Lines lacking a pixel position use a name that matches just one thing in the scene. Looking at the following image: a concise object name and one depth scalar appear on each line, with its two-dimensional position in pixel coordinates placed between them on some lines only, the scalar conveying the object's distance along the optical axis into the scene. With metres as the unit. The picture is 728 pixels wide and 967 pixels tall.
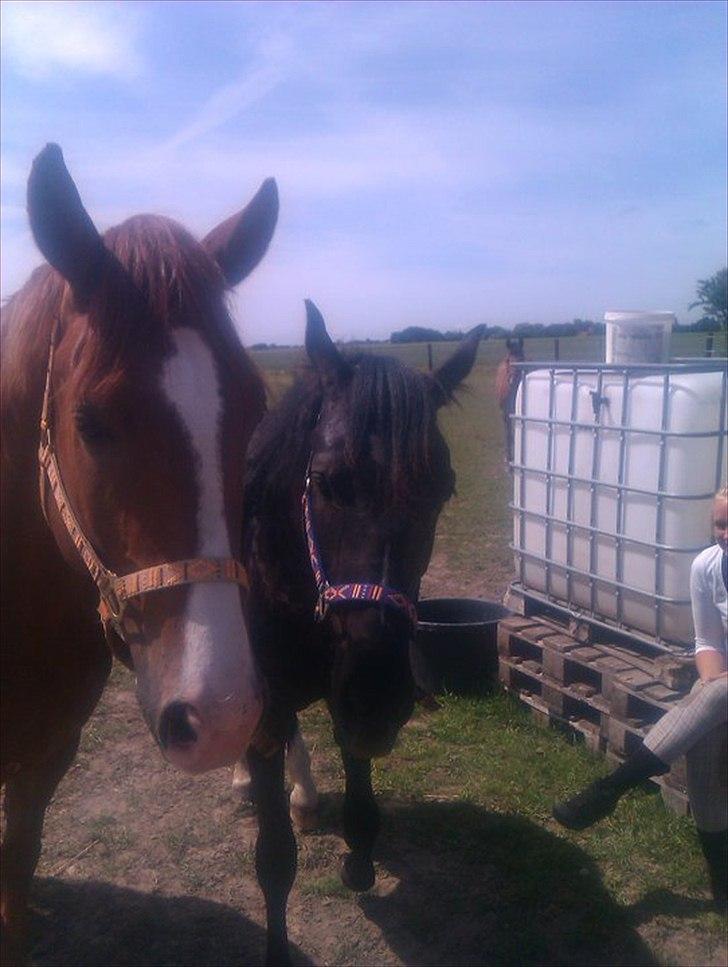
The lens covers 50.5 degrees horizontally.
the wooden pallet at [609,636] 3.74
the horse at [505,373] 12.77
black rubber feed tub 4.79
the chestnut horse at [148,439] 1.50
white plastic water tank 3.68
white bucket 4.23
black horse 2.42
